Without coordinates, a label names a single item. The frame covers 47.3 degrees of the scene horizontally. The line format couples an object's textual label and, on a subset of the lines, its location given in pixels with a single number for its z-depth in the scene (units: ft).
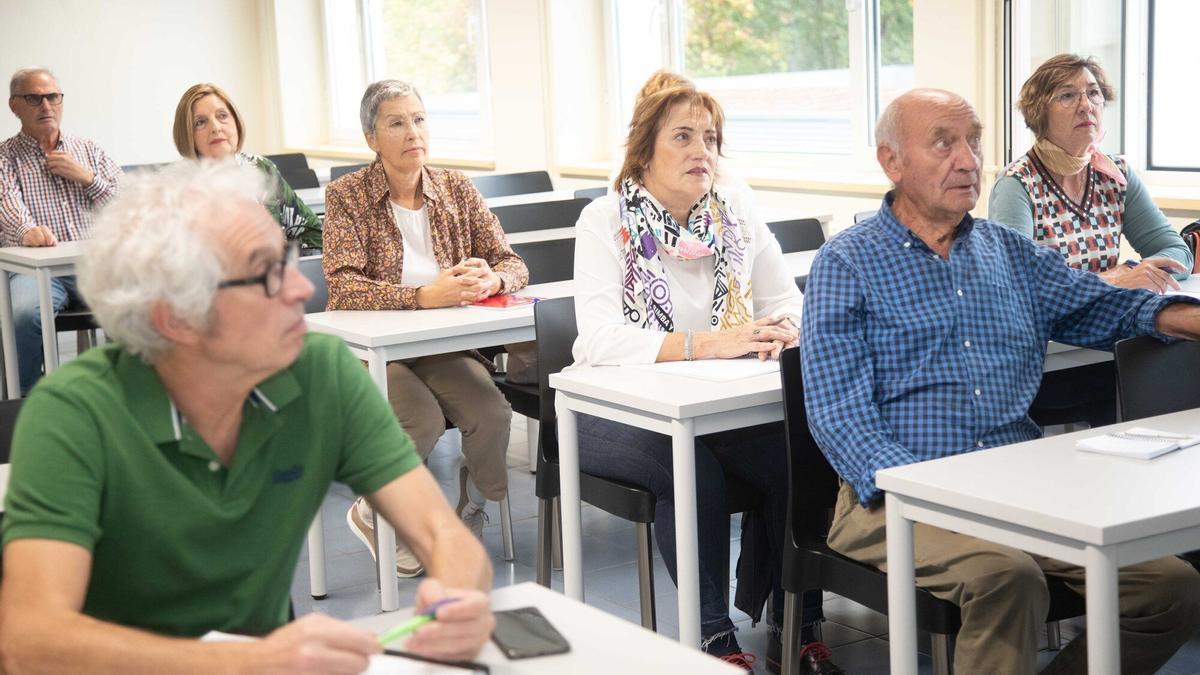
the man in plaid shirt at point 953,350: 7.39
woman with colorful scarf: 9.59
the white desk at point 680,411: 8.52
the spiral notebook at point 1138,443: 7.06
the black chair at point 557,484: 9.56
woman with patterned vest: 12.38
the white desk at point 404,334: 11.14
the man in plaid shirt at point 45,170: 18.71
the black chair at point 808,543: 7.82
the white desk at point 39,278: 16.11
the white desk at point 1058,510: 6.04
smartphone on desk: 4.75
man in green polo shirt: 4.44
